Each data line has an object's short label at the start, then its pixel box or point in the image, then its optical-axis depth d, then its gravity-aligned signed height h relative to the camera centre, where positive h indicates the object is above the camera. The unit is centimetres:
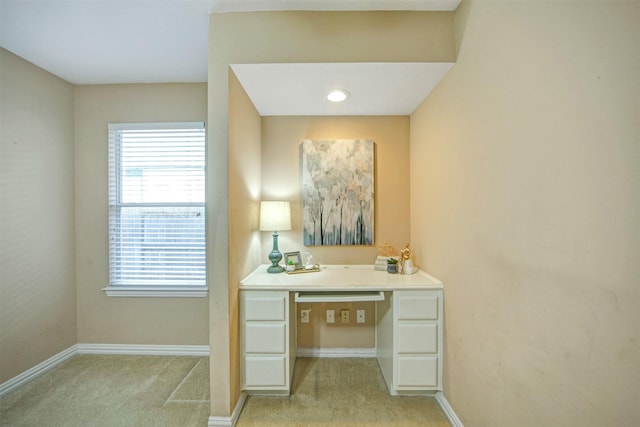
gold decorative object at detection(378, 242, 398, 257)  230 -36
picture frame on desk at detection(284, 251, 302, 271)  209 -41
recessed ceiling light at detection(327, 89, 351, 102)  188 +90
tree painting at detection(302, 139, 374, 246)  234 +18
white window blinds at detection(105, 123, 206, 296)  237 +4
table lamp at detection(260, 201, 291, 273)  209 -7
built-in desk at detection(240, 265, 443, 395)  170 -80
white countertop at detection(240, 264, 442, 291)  173 -52
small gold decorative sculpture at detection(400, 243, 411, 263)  208 -36
